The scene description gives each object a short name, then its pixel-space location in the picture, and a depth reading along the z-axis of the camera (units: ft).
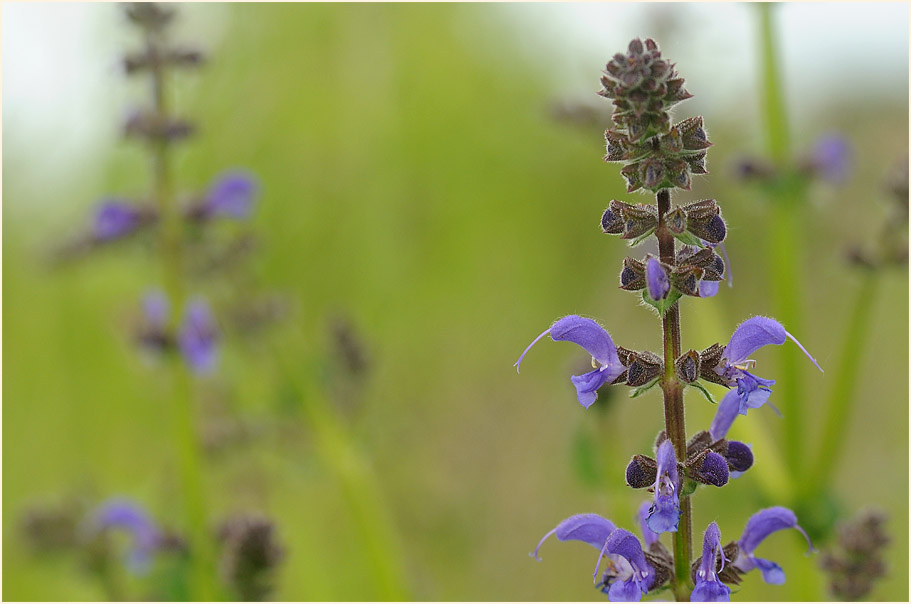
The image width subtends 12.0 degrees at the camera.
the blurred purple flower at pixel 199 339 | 3.71
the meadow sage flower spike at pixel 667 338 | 2.94
